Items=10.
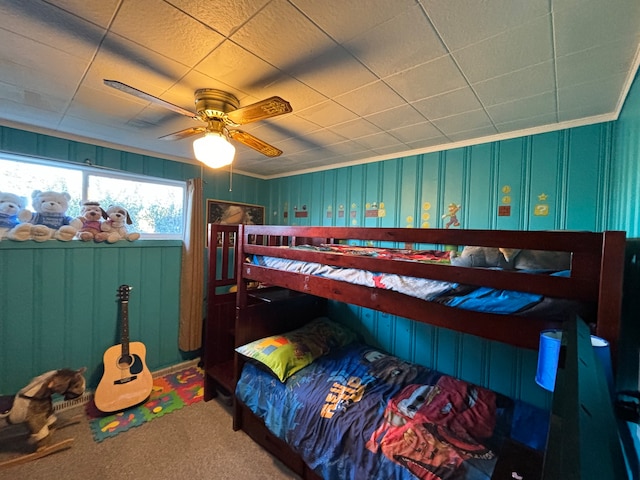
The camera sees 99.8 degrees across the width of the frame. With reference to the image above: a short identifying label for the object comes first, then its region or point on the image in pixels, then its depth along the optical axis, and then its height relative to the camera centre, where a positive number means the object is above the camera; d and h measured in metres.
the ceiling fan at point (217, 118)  1.47 +0.65
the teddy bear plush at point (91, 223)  2.49 +0.05
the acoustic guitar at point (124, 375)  2.34 -1.35
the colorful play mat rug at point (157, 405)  2.16 -1.59
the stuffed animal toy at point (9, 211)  2.13 +0.12
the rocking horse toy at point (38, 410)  1.87 -1.31
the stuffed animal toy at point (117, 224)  2.60 +0.04
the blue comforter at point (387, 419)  1.34 -1.09
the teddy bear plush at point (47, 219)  2.23 +0.06
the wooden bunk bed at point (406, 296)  0.93 -0.27
